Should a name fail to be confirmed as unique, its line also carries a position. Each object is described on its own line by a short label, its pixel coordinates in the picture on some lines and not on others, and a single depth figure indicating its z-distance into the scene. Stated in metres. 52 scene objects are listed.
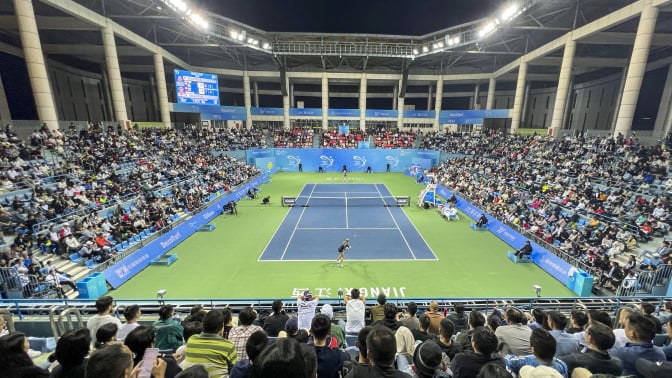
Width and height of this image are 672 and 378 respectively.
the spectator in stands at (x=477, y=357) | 3.40
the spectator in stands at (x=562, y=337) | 4.77
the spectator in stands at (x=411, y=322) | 5.79
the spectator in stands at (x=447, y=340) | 4.43
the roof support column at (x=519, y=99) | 37.09
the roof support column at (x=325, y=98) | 48.41
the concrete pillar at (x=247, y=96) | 46.75
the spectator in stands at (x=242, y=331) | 4.39
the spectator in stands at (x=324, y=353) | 3.46
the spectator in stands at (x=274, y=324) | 6.09
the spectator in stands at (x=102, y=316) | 5.30
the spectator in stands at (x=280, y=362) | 1.96
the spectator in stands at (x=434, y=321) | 6.22
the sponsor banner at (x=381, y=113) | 47.88
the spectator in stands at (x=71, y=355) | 2.85
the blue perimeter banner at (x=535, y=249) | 12.92
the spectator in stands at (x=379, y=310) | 6.86
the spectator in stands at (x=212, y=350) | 3.44
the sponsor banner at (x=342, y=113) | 48.69
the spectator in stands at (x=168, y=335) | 5.21
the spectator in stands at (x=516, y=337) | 4.64
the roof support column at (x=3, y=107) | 26.06
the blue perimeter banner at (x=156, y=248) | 12.81
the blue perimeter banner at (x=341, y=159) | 44.16
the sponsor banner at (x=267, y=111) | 46.70
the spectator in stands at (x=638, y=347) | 3.87
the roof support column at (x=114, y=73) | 27.03
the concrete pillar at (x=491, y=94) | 46.97
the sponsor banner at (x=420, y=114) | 46.12
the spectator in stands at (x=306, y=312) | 7.11
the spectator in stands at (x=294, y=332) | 4.48
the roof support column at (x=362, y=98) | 48.62
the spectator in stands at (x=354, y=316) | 6.91
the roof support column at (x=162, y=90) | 35.34
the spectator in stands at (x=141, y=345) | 3.69
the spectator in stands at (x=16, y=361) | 2.90
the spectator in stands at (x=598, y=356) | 3.52
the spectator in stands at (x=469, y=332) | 4.85
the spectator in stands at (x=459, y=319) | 6.78
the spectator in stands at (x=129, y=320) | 5.30
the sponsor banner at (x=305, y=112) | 46.66
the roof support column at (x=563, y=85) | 28.38
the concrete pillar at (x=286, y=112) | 47.99
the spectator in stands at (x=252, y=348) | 3.12
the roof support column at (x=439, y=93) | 48.56
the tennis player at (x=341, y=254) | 14.46
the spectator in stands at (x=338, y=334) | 5.70
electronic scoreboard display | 33.44
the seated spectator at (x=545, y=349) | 3.38
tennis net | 26.06
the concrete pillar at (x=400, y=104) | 49.22
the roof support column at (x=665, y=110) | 27.00
